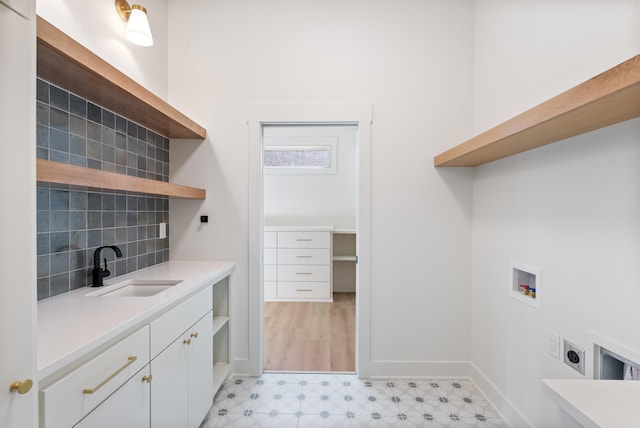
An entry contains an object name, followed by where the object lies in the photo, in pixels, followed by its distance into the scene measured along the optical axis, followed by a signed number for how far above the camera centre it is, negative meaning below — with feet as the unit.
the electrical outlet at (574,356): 4.25 -2.11
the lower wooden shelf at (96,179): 3.43 +0.44
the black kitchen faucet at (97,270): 5.08 -1.01
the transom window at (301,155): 15.01 +2.85
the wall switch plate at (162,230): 7.23 -0.47
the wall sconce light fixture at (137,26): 5.54 +3.45
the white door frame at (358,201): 7.30 +0.35
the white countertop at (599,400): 2.26 -1.57
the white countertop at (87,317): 2.84 -1.32
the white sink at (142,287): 5.51 -1.43
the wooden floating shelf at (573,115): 2.70 +1.11
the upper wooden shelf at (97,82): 3.55 +1.90
